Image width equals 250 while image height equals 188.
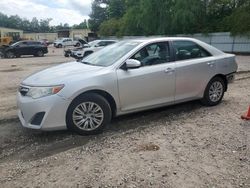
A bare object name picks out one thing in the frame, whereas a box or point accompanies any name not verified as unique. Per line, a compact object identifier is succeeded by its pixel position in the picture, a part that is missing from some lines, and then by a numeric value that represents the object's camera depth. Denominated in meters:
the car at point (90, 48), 13.58
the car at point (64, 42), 30.15
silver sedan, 3.00
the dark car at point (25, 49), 17.51
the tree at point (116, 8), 39.93
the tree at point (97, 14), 49.39
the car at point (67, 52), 16.90
